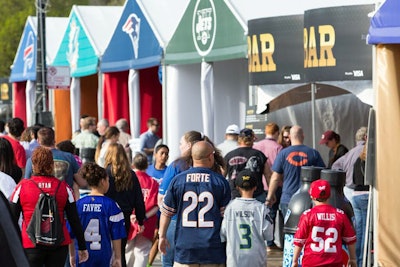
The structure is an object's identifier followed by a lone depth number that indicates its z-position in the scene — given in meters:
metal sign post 32.40
